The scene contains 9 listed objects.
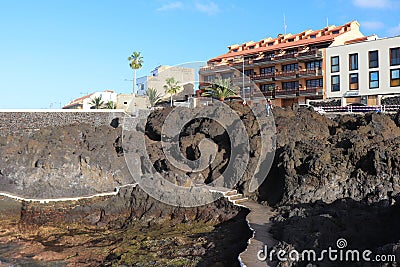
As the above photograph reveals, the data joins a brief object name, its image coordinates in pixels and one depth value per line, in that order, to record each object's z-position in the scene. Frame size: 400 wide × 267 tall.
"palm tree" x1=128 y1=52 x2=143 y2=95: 54.94
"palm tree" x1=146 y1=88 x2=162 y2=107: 47.22
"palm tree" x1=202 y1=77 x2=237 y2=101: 38.59
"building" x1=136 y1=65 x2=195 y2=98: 47.02
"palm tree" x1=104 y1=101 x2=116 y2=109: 54.76
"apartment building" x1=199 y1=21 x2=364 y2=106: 42.50
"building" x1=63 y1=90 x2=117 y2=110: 64.22
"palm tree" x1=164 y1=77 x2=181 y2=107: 46.94
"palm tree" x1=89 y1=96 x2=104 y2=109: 56.92
